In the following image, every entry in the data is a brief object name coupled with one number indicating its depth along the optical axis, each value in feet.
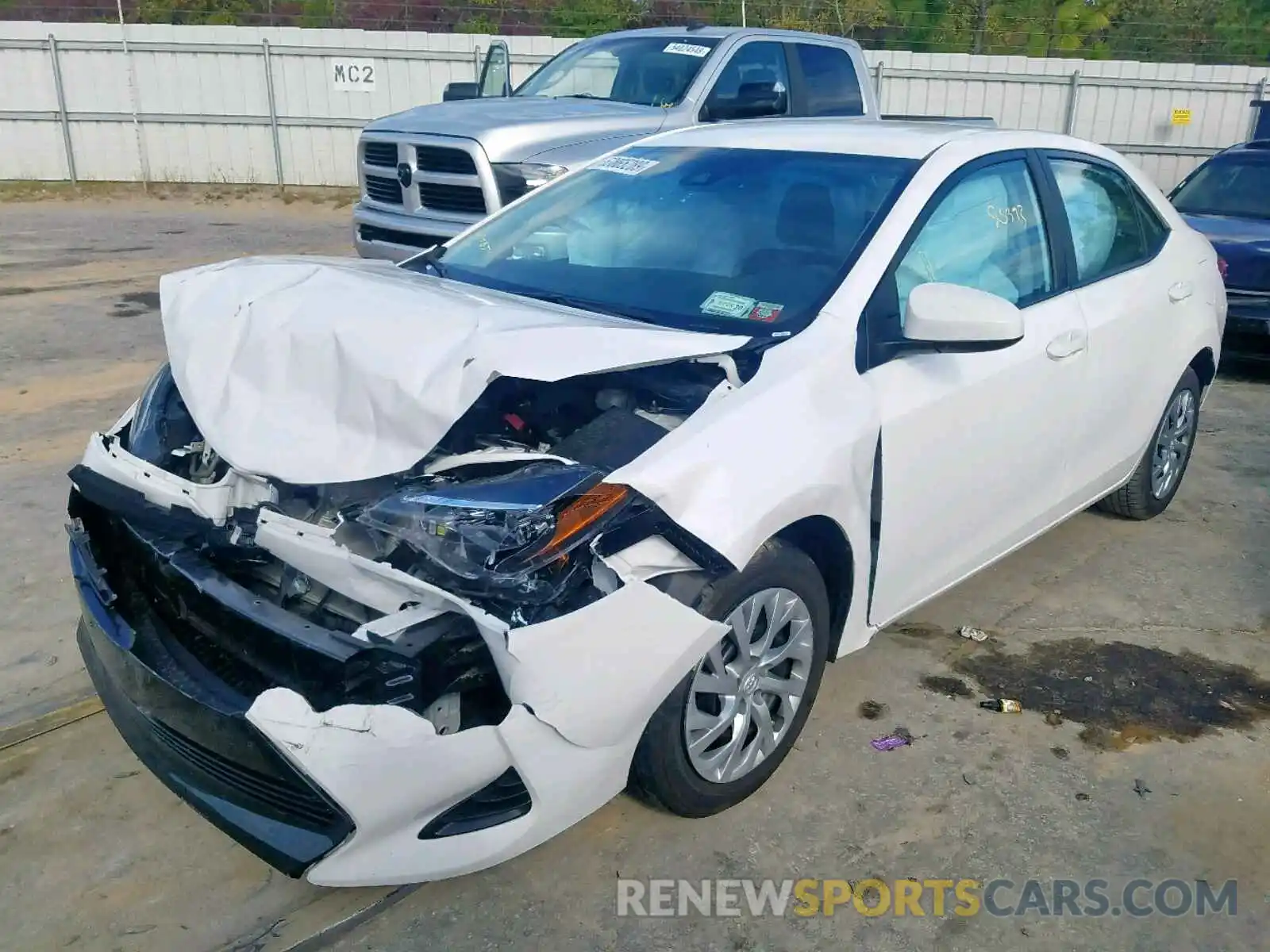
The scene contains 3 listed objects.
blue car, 24.93
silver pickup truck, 24.21
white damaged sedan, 7.96
